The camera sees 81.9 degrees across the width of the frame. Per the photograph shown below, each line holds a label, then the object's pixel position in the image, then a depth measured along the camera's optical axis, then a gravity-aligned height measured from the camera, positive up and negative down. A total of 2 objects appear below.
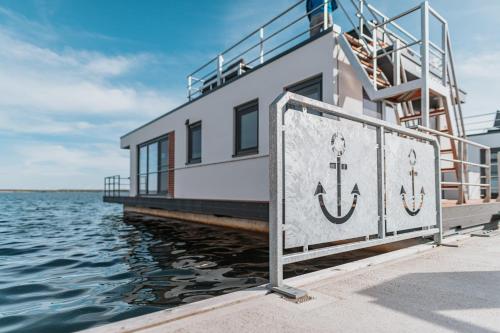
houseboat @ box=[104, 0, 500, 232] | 5.26 +1.93
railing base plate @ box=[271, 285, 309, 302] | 1.88 -0.73
